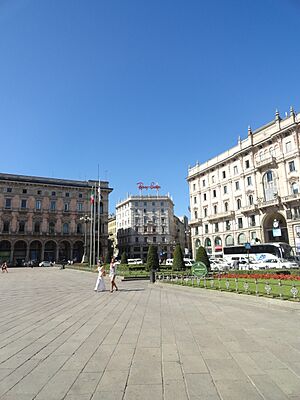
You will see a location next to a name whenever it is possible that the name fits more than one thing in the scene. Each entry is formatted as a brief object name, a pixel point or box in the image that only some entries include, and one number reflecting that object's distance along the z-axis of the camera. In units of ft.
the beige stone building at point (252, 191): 145.89
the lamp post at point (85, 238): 235.77
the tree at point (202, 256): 89.41
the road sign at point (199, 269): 52.80
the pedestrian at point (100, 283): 54.13
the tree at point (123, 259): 129.21
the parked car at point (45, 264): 207.00
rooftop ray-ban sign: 302.86
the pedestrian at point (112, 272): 53.42
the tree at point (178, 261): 102.55
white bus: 127.13
